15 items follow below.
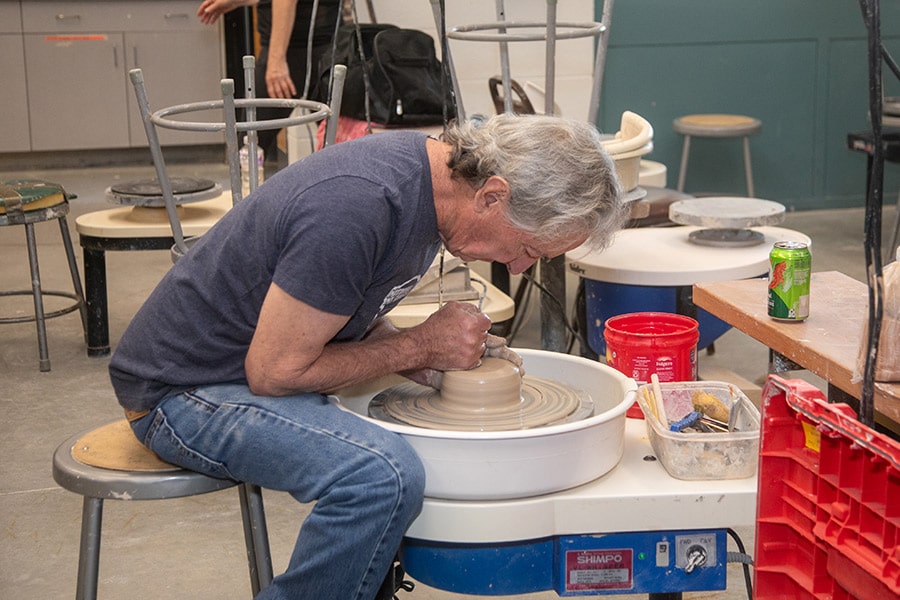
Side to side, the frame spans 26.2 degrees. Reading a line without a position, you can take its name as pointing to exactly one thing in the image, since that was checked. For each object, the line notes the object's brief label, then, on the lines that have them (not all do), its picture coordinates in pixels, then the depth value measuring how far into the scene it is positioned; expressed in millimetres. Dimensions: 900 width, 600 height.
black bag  4986
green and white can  3110
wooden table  2880
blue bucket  4145
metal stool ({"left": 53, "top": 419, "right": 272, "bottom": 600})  2883
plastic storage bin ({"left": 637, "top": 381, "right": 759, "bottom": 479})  2793
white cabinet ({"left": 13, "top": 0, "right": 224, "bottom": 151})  8856
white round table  4100
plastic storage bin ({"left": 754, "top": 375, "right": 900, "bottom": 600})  2417
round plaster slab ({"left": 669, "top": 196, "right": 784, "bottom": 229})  4214
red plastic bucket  3169
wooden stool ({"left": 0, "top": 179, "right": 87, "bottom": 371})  4702
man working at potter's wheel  2736
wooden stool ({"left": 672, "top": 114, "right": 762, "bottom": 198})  6906
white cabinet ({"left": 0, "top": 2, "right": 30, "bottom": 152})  8714
